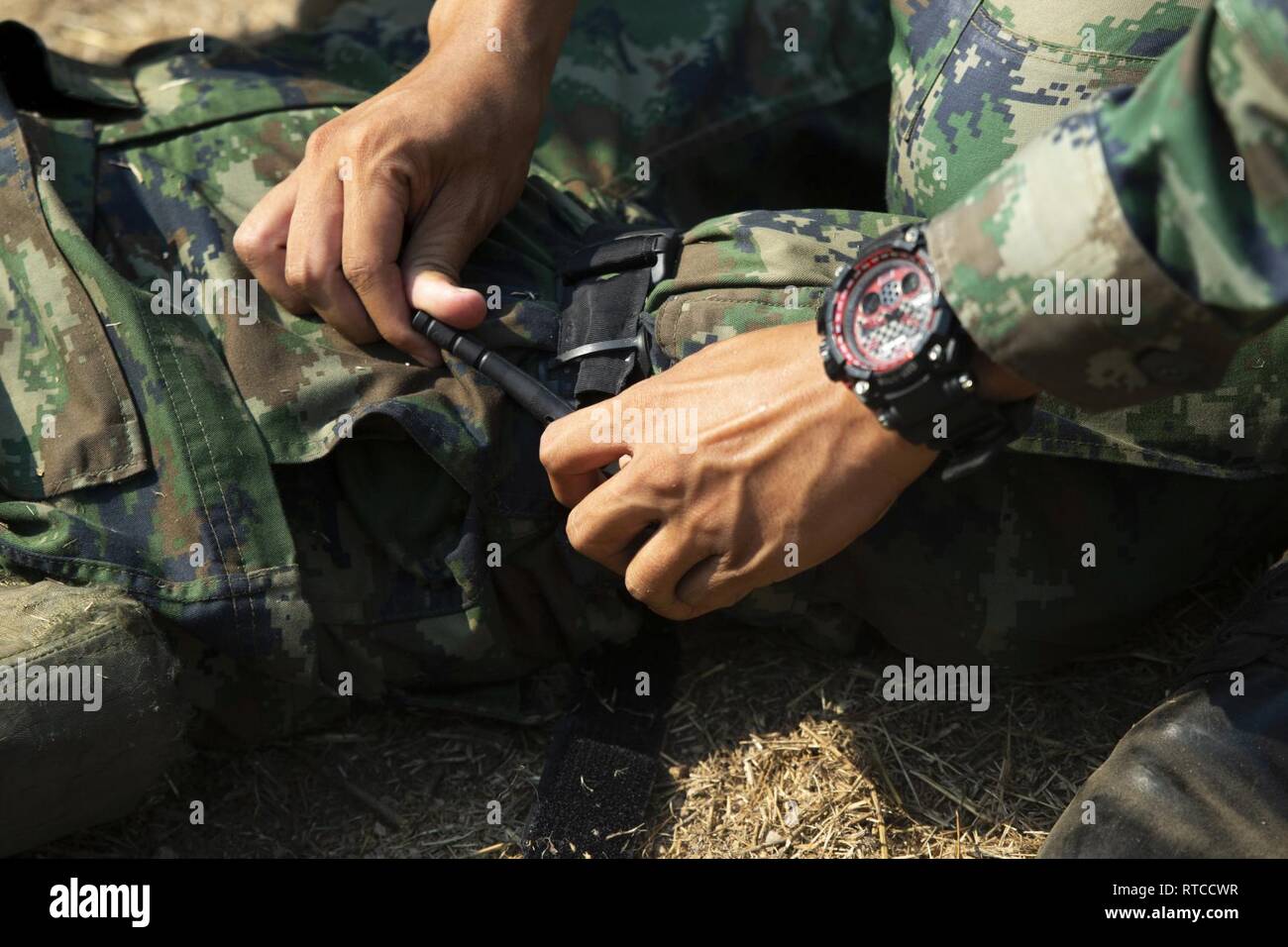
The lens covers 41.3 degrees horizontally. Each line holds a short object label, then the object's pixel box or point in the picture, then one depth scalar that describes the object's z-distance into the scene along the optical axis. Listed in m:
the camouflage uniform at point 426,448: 0.58
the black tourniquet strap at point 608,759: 0.62
